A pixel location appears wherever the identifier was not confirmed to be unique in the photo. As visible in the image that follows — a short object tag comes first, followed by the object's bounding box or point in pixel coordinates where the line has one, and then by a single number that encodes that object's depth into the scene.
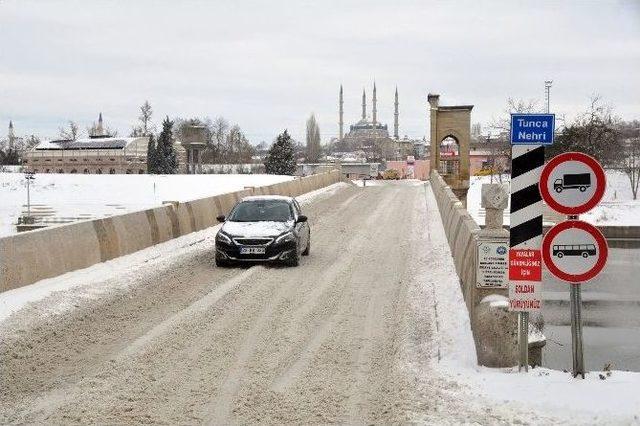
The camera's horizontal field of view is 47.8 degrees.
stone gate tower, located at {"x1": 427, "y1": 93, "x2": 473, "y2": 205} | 58.84
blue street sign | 6.97
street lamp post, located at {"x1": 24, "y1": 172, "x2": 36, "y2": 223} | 45.88
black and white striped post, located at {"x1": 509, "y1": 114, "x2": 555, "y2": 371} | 7.04
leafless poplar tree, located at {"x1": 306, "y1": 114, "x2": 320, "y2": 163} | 160.25
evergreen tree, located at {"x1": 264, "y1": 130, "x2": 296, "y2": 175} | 93.50
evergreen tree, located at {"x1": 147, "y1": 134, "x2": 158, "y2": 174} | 101.50
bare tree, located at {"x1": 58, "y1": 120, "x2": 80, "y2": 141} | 145.12
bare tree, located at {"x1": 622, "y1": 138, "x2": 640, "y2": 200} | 65.50
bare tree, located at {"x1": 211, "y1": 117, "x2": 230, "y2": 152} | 146.00
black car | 14.73
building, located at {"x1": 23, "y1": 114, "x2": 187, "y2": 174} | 112.69
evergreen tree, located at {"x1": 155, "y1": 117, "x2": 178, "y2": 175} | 100.19
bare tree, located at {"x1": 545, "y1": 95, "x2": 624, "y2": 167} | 52.84
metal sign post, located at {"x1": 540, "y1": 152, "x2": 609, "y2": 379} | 6.57
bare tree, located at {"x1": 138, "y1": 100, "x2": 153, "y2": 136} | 127.03
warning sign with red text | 7.05
